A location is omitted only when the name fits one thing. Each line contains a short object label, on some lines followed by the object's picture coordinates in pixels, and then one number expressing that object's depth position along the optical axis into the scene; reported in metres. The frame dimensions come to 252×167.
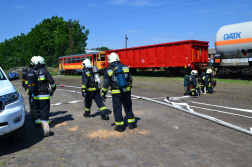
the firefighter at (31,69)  5.22
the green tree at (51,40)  58.88
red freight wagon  19.54
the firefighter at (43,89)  5.13
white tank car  15.01
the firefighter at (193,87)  10.17
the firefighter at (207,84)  11.04
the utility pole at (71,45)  38.60
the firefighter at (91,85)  6.13
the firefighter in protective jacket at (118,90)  5.06
